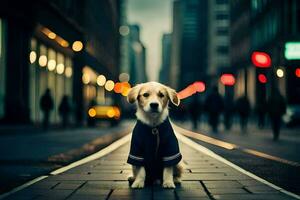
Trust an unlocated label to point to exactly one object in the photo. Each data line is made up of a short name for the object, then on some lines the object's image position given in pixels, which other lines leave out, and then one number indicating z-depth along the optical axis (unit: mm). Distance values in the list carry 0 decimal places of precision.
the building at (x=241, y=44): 59281
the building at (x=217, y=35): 119938
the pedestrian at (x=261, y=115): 28966
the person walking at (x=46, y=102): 23969
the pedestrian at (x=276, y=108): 18141
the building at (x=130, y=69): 190750
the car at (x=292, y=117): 30766
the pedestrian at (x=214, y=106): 24406
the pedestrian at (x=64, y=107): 27547
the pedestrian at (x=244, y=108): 26578
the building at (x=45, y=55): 22188
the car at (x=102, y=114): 33156
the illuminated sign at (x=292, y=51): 29734
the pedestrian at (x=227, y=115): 28000
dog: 6023
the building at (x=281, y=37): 42062
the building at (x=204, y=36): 130950
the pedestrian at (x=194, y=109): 31653
